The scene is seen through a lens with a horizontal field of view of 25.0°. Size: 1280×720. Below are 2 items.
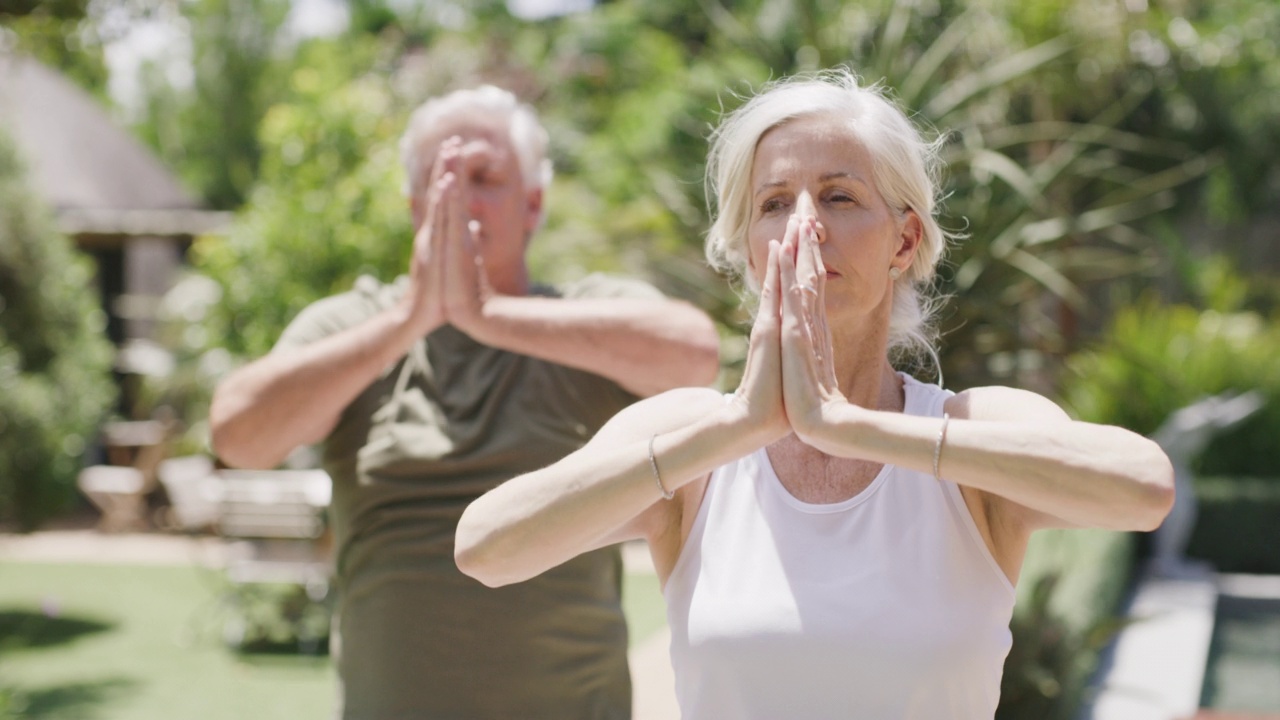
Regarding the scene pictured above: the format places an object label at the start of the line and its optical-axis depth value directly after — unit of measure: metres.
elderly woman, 2.18
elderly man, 2.63
